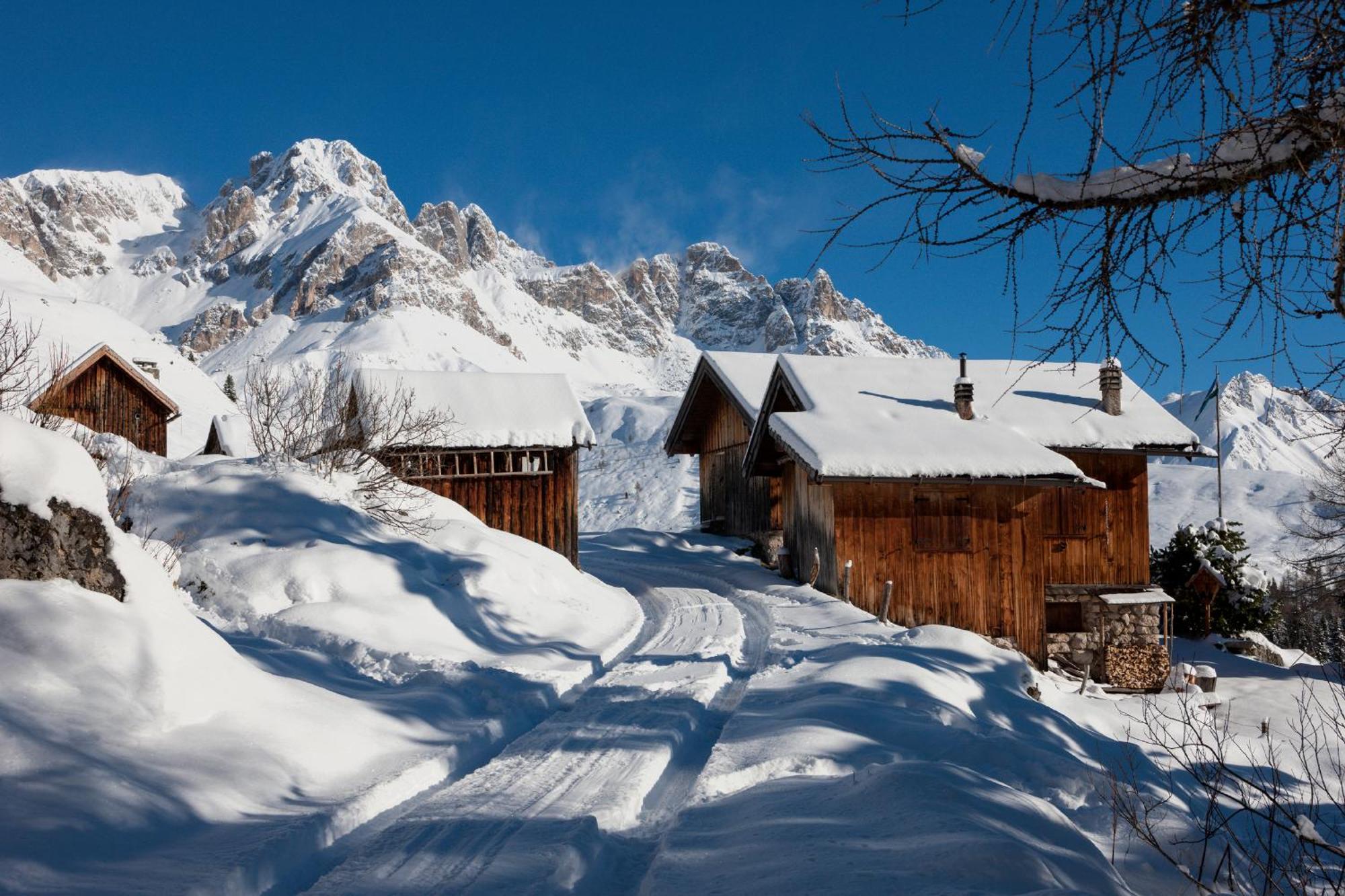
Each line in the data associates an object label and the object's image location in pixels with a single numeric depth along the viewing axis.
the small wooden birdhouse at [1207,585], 23.23
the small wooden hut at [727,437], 24.98
